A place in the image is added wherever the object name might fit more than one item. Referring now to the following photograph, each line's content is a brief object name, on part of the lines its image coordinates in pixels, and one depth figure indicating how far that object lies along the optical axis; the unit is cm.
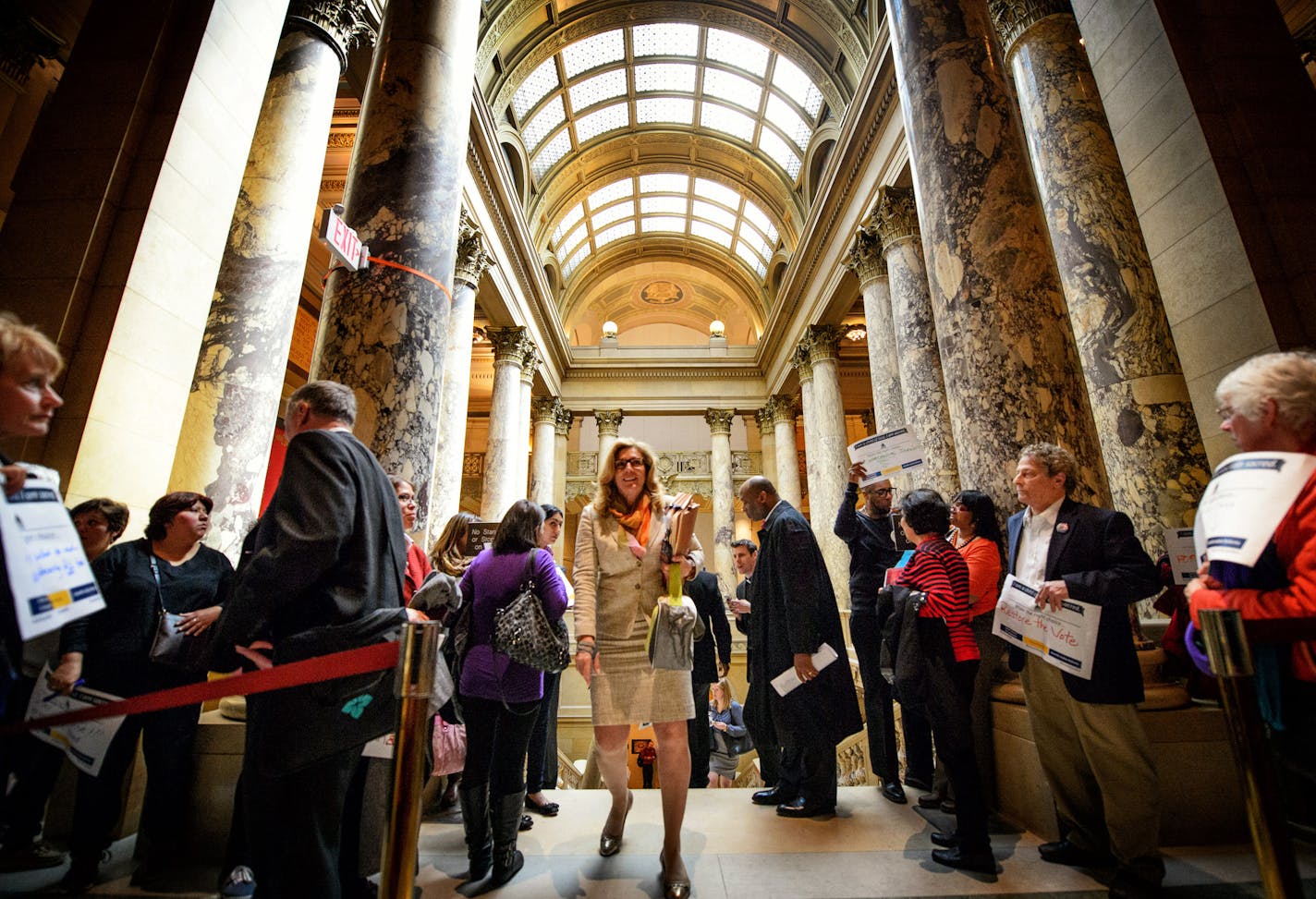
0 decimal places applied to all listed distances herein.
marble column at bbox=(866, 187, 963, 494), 718
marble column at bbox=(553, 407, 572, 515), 1812
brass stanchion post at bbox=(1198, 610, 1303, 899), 124
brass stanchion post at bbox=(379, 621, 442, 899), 131
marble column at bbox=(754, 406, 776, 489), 1856
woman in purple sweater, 226
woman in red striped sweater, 223
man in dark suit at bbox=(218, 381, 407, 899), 149
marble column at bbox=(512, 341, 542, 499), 1311
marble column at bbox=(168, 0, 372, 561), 363
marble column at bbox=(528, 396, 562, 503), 1647
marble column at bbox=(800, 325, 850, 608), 1156
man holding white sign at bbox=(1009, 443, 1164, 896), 201
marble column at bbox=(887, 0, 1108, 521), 322
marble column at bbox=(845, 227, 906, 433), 909
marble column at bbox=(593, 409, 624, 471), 1872
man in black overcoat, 281
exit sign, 308
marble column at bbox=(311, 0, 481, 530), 351
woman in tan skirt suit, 224
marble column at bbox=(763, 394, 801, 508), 1613
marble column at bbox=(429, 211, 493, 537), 877
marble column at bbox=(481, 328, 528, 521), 1222
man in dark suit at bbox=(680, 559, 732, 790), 380
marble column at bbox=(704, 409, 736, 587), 1662
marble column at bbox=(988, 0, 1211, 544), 396
